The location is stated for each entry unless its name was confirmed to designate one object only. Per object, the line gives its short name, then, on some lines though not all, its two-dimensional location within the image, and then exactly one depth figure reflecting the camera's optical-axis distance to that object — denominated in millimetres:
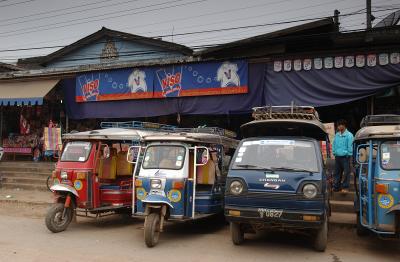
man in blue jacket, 10531
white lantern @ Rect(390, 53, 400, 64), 12161
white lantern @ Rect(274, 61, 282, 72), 13641
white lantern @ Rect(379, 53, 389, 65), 12266
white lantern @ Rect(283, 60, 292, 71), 13516
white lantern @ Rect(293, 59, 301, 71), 13383
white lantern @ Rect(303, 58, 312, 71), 13242
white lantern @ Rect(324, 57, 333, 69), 12953
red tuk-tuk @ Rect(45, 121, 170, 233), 9633
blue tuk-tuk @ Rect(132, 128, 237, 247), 8312
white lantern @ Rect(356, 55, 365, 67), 12547
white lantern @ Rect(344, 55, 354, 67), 12684
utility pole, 18447
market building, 12680
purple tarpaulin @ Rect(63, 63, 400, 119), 12461
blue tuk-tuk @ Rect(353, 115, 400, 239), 6801
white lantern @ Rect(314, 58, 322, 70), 13102
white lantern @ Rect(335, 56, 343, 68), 12828
